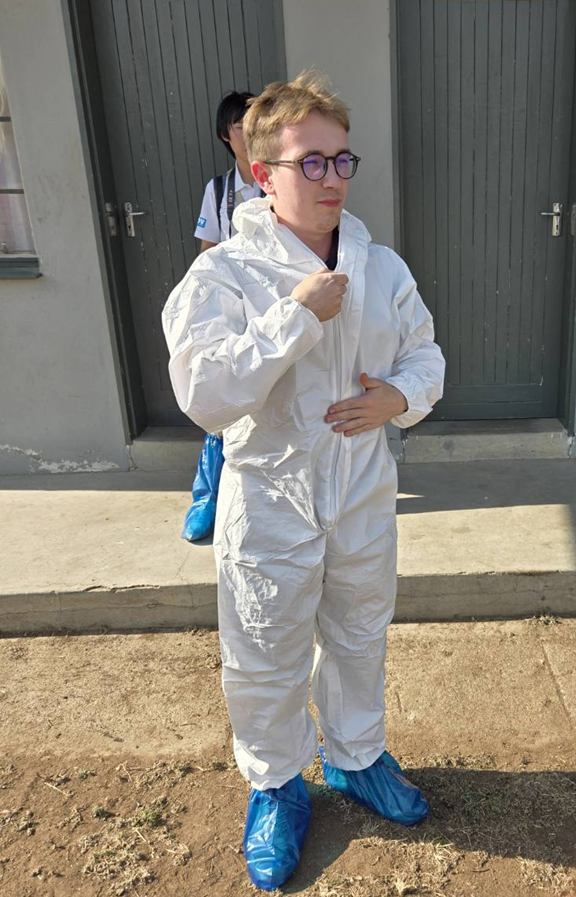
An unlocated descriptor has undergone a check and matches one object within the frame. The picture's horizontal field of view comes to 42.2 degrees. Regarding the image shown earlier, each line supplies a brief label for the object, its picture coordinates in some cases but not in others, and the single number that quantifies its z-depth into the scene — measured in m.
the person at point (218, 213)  3.25
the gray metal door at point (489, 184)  3.97
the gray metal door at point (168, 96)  3.98
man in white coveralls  1.68
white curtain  4.23
